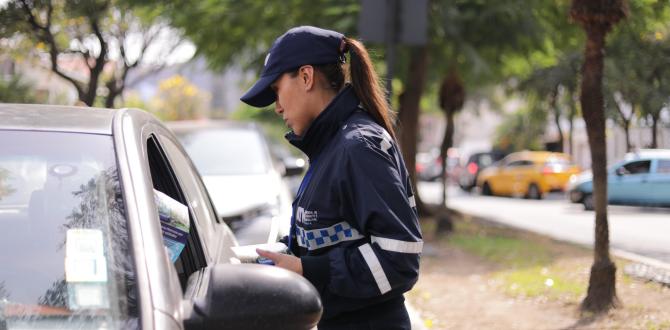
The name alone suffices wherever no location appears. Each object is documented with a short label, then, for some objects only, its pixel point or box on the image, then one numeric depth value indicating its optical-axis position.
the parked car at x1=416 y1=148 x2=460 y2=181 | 41.82
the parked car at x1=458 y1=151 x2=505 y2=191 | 34.88
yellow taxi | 26.54
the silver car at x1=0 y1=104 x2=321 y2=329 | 1.95
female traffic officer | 2.37
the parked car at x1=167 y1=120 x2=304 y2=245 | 7.51
